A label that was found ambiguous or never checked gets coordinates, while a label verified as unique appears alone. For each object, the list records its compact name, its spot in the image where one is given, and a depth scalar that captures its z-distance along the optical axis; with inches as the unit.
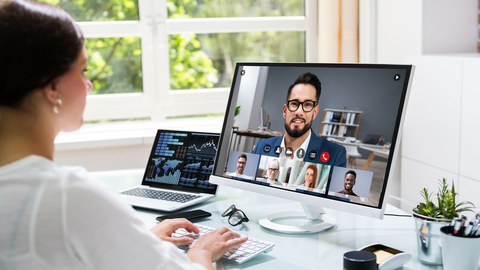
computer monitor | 61.7
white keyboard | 58.3
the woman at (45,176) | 40.8
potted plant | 55.1
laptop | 81.2
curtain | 145.8
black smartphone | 73.0
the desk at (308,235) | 57.9
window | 144.7
